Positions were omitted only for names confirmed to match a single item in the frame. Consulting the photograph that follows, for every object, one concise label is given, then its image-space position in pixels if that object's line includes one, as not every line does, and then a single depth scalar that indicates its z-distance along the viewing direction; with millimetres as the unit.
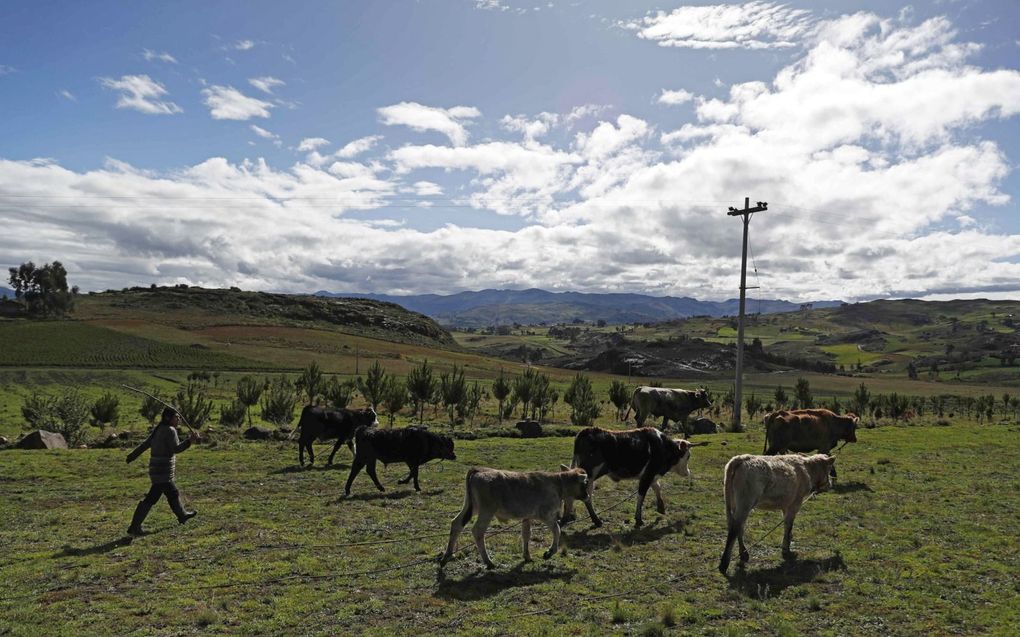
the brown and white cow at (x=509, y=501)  10180
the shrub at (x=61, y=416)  26641
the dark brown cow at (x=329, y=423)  20875
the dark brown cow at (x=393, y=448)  16312
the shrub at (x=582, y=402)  37281
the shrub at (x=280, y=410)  33281
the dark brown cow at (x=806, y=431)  18766
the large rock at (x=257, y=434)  26766
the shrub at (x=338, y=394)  37094
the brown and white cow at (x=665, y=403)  32969
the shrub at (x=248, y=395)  34731
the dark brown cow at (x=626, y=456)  13375
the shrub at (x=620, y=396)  39750
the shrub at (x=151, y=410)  33841
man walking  12383
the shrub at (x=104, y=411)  31312
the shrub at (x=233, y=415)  32281
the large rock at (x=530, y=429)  30391
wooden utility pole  33594
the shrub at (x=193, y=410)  29297
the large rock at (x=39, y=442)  23719
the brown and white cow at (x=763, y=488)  10367
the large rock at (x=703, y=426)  32969
